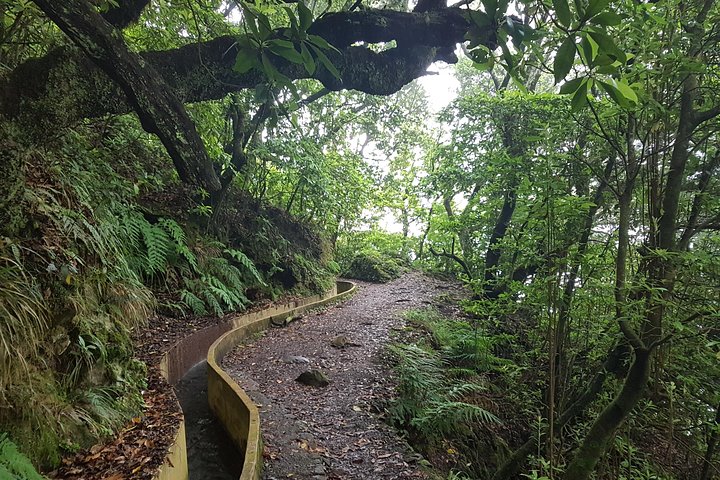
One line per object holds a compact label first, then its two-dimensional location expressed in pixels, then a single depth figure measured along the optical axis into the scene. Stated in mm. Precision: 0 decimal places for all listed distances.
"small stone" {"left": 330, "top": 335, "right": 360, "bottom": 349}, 6793
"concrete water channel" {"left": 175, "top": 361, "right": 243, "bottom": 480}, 3498
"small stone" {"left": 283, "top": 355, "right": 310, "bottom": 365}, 5926
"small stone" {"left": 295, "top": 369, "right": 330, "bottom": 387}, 5207
